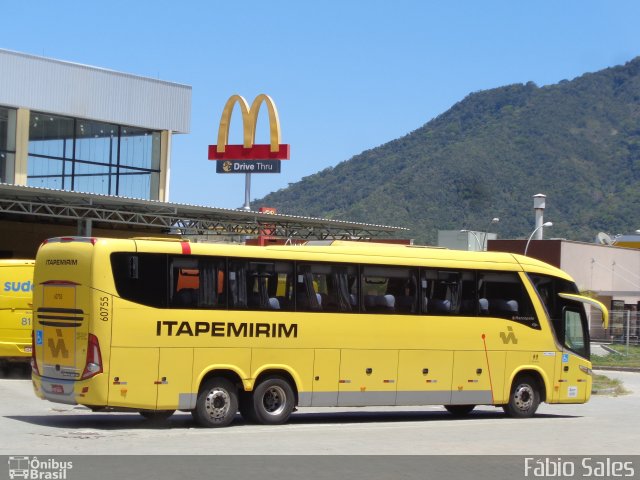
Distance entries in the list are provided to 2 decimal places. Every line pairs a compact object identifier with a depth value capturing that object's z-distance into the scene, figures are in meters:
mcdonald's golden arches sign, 57.36
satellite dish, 80.04
